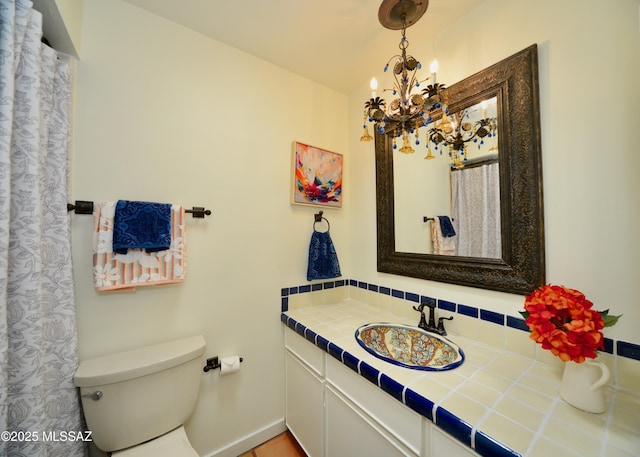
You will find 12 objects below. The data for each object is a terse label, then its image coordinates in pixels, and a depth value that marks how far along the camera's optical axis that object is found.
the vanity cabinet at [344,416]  0.77
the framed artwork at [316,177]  1.57
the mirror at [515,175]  0.96
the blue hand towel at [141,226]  1.00
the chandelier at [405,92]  0.99
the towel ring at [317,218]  1.67
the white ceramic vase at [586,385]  0.68
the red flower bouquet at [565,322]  0.68
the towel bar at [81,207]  0.96
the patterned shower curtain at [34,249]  0.67
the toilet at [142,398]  0.91
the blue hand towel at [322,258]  1.57
